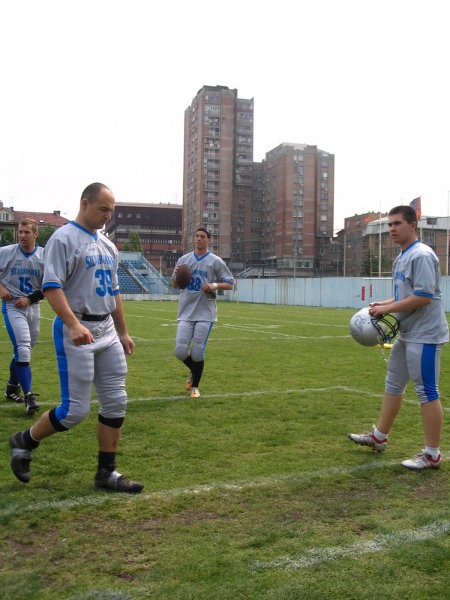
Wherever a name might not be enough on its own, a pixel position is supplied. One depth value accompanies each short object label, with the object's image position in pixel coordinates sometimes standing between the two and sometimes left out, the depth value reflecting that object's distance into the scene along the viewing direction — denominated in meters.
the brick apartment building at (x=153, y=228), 121.12
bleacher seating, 54.94
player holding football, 7.92
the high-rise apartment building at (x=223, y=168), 91.56
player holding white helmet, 4.88
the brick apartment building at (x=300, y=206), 87.56
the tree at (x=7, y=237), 77.44
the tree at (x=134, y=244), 98.19
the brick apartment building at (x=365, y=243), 62.56
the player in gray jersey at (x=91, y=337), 4.14
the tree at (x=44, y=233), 79.88
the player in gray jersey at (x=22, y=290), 6.85
